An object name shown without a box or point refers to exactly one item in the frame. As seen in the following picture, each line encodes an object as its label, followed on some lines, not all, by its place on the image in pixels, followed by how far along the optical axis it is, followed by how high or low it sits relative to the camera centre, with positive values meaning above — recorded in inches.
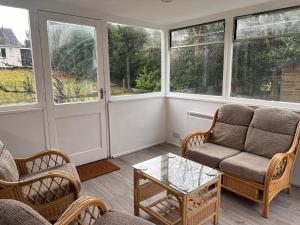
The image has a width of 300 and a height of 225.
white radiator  133.7 -26.1
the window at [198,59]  133.6 +14.4
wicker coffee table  68.9 -36.4
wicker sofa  83.7 -31.9
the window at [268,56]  103.6 +11.9
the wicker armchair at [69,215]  36.6 -29.9
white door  111.5 -1.6
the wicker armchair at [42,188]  65.0 -34.5
